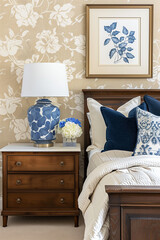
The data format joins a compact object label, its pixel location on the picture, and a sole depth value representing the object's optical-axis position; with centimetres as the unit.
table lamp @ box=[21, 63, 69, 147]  298
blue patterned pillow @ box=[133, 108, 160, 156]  244
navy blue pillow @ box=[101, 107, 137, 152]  271
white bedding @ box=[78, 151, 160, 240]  166
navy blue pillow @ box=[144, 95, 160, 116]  291
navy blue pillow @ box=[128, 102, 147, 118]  280
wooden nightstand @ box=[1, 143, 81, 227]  297
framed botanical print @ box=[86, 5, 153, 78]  339
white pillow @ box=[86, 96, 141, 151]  311
